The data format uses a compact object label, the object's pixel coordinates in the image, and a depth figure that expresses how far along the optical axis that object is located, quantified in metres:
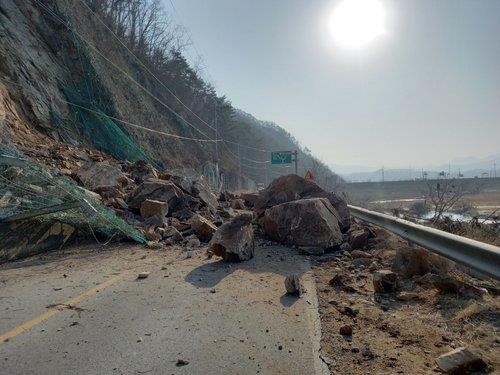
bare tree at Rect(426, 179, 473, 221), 11.74
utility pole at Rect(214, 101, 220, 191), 32.65
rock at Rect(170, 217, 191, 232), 10.01
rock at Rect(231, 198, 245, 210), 14.78
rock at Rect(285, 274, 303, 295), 5.27
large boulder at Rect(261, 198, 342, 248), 8.40
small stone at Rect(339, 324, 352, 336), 3.98
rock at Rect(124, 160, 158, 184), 14.15
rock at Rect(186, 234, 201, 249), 8.76
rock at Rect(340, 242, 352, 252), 8.28
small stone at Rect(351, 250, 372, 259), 7.42
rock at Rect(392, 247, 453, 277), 5.58
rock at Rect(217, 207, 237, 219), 12.37
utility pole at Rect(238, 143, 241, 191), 56.53
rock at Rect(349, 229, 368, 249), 8.45
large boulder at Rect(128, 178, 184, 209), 11.12
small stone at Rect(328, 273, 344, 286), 5.75
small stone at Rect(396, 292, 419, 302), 4.86
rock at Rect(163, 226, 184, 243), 9.17
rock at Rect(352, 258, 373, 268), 6.94
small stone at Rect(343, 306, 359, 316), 4.54
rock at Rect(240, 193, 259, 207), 15.76
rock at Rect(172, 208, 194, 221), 11.20
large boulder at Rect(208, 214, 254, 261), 7.21
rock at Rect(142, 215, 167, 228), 9.89
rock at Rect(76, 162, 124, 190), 11.70
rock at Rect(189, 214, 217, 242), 9.38
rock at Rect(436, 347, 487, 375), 2.94
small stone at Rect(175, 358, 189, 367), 3.31
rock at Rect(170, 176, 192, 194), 13.27
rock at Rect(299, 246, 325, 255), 8.12
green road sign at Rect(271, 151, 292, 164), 41.53
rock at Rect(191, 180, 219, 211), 13.16
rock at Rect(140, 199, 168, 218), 10.57
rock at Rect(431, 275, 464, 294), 4.74
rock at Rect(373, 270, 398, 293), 5.22
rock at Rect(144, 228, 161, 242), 9.14
